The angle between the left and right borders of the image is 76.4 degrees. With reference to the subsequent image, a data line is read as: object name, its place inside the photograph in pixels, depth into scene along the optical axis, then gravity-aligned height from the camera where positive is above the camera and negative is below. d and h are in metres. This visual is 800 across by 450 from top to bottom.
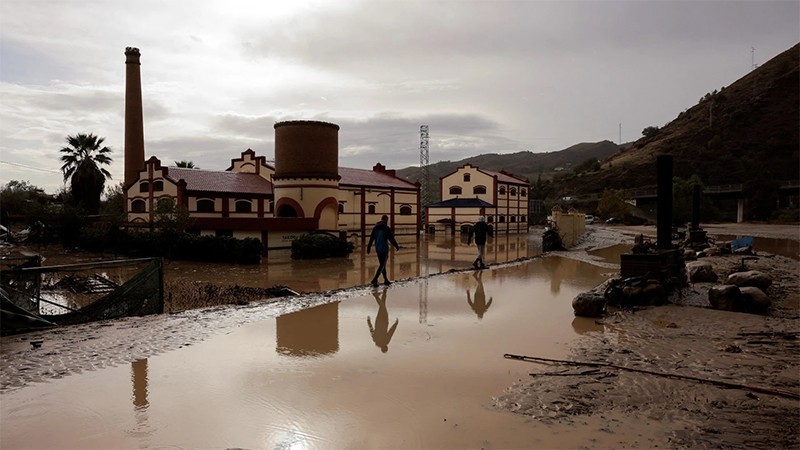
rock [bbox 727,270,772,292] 10.77 -1.26
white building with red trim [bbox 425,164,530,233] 47.28 +2.06
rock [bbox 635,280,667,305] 10.29 -1.52
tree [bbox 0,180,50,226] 33.38 +1.81
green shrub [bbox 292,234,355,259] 25.58 -1.41
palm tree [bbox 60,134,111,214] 36.75 +3.30
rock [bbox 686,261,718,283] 12.22 -1.28
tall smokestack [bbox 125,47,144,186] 39.50 +8.06
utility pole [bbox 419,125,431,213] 73.12 +8.80
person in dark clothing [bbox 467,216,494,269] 17.45 -0.42
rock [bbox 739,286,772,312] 9.32 -1.46
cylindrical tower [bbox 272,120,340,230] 30.12 +2.92
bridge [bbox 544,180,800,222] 58.00 +3.51
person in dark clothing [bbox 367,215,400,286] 13.26 -0.47
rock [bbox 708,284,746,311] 9.42 -1.46
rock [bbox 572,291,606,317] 9.77 -1.65
